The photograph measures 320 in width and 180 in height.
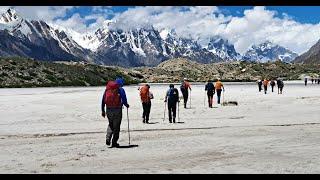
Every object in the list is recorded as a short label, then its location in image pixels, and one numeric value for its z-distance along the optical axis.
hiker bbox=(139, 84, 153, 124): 24.92
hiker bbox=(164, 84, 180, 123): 25.25
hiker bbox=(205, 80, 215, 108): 35.47
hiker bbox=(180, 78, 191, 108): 34.47
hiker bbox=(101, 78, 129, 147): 16.22
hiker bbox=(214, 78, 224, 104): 39.19
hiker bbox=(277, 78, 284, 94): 57.86
